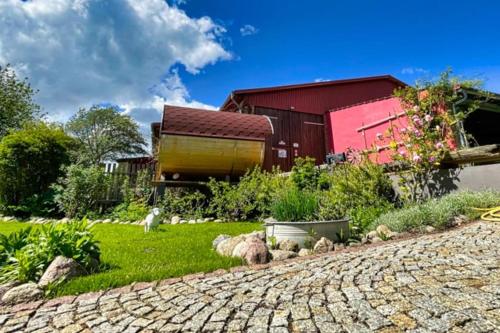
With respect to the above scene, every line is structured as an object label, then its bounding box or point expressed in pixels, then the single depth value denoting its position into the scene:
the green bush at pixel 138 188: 8.21
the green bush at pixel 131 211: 7.00
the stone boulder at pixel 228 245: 3.21
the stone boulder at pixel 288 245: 3.30
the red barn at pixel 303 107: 9.32
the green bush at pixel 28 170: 7.92
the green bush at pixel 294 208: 3.80
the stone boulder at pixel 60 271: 2.24
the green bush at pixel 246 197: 6.04
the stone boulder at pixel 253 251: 2.85
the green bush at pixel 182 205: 6.78
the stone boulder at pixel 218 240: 3.63
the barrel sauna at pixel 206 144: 7.20
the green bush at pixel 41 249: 2.32
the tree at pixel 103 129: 24.11
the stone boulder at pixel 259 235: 3.62
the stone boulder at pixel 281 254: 3.01
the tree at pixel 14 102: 18.78
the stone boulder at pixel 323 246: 3.26
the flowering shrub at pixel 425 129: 4.87
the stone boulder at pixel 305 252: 3.16
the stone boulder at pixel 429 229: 3.67
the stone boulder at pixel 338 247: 3.28
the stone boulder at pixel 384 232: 3.58
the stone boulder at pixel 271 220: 3.71
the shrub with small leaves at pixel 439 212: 3.79
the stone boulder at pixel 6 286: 2.12
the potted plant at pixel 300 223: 3.46
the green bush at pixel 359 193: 4.59
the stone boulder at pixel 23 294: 2.02
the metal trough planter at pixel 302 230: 3.45
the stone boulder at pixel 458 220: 3.81
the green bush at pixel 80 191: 7.34
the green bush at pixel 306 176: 5.86
